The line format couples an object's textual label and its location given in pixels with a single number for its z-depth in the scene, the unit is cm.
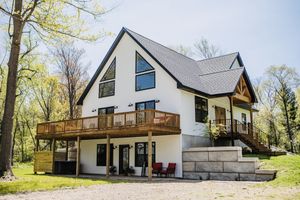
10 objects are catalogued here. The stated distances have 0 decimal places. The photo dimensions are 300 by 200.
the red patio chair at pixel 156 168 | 1839
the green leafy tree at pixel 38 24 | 1548
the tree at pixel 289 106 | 3853
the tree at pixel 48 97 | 3688
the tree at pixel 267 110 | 3997
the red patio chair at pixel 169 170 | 1794
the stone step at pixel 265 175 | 1446
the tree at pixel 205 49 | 3931
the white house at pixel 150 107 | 1866
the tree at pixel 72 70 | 3491
